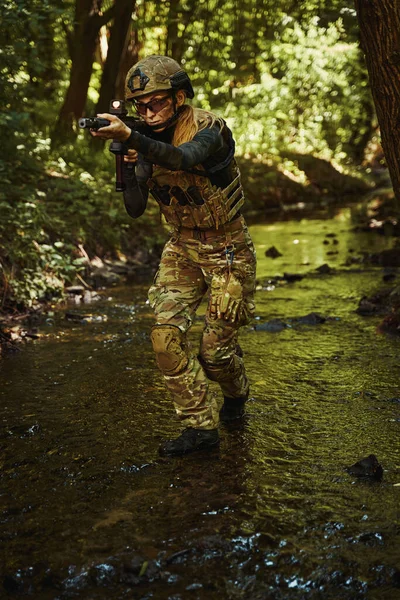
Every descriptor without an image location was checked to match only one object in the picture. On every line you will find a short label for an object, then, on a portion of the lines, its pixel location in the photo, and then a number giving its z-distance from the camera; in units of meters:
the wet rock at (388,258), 11.11
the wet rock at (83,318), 8.40
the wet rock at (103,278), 10.42
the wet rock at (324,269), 10.84
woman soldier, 4.37
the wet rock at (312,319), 7.87
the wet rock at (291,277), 10.41
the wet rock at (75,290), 9.61
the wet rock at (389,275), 9.87
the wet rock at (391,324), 7.32
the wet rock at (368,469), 4.00
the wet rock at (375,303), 8.18
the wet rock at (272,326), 7.71
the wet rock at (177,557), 3.29
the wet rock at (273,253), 12.73
